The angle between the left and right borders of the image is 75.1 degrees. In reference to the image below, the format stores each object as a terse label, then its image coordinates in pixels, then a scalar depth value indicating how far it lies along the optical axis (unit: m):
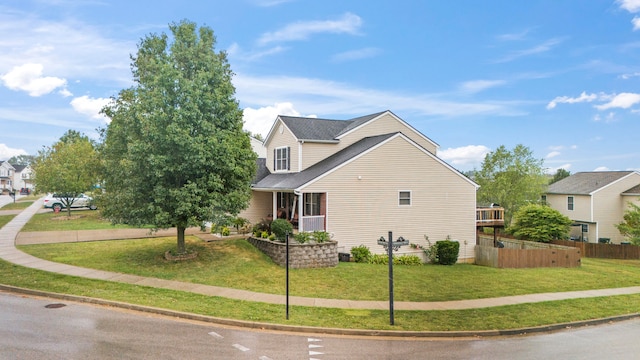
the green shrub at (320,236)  18.81
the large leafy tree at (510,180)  42.16
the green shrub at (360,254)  20.52
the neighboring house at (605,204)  38.88
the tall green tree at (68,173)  31.77
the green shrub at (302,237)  18.39
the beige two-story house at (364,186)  20.88
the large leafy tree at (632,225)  31.28
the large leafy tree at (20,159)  164.68
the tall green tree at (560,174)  73.61
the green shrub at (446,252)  22.48
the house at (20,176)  100.31
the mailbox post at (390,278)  10.95
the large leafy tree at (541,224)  32.53
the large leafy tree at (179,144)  16.09
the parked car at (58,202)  36.86
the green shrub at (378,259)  20.63
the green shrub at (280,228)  18.98
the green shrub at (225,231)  22.72
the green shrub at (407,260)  21.52
